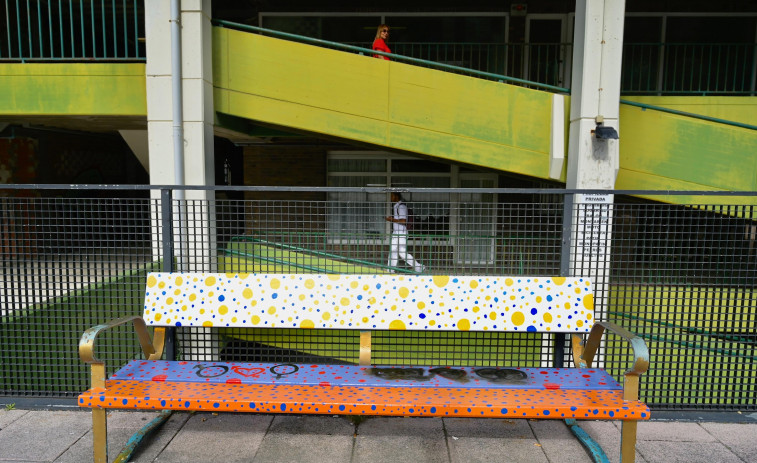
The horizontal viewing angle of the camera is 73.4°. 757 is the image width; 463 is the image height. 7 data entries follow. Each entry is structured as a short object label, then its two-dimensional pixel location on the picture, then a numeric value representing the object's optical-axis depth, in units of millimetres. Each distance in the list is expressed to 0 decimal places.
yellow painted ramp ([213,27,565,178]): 7105
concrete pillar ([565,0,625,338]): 6762
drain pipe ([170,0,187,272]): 6637
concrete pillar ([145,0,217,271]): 6773
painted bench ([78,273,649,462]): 2938
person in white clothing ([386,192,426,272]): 6732
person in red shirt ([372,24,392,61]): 7738
